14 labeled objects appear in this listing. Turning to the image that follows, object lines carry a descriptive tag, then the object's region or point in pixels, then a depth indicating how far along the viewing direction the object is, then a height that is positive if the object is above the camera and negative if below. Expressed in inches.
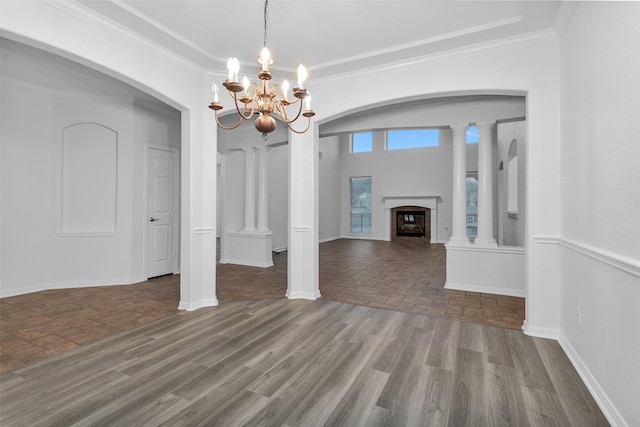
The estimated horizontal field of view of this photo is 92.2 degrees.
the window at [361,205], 435.2 +14.2
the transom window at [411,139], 391.9 +100.1
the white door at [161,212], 189.2 +1.1
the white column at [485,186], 168.4 +16.4
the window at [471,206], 381.9 +12.0
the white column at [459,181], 177.6 +20.2
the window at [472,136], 367.5 +95.5
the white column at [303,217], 150.9 -1.3
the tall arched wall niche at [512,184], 273.8 +28.9
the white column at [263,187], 241.0 +21.4
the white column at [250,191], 243.8 +18.4
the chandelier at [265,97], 76.3 +32.5
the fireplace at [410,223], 395.9 -10.6
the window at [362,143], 433.1 +103.1
